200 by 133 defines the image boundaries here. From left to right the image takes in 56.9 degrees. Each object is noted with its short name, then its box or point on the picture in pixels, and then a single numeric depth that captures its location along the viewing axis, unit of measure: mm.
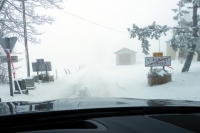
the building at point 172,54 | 44288
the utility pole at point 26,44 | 13694
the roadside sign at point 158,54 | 12819
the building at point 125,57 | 45012
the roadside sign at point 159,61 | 12906
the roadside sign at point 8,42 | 8711
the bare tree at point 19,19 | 12609
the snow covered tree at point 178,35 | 12406
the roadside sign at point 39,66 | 15902
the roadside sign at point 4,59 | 9156
